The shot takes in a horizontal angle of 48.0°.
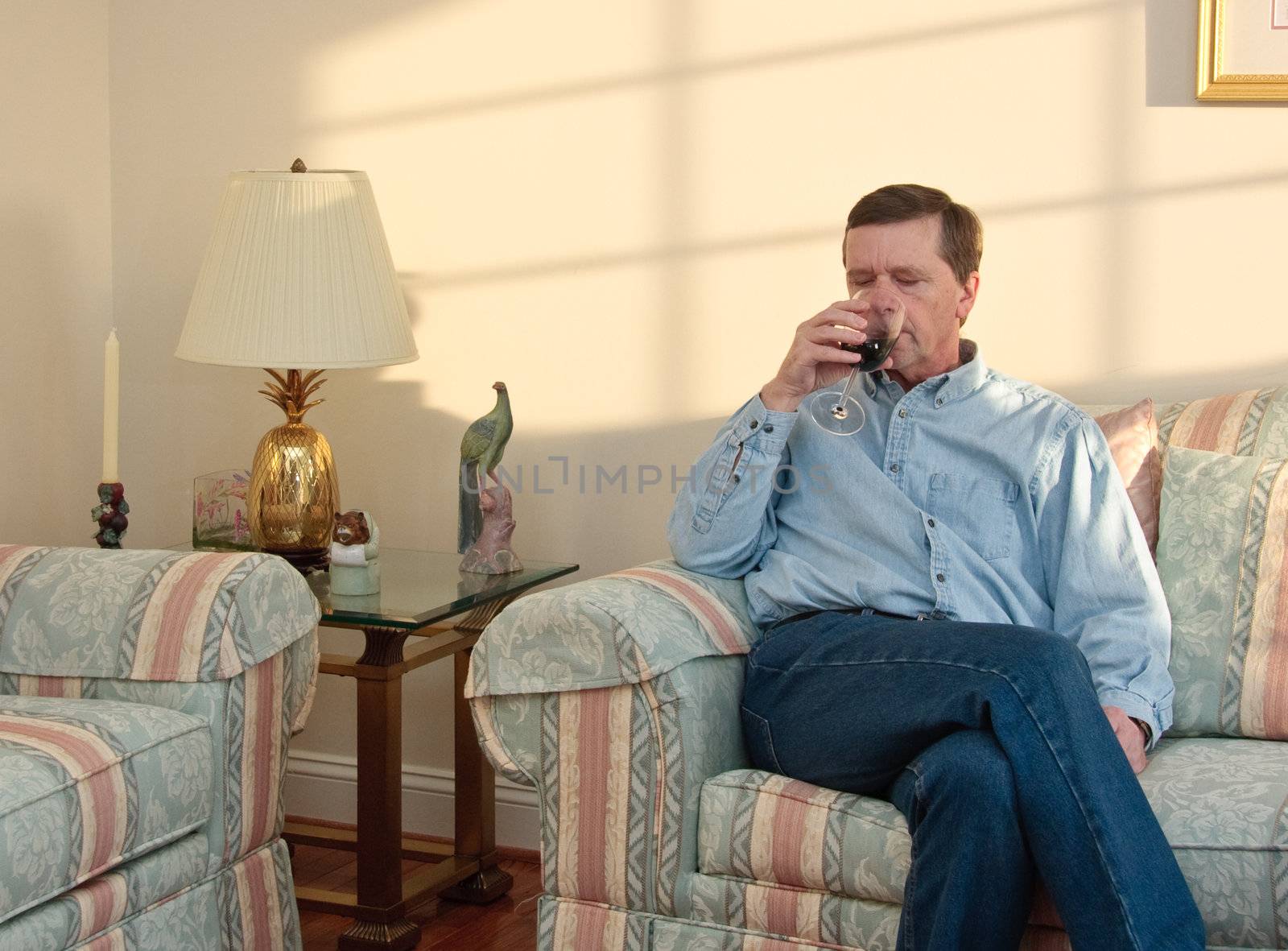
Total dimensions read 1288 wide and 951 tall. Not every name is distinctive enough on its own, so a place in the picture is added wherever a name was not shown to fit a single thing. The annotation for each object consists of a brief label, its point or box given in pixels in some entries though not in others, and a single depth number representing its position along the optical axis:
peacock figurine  2.41
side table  2.20
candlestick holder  2.30
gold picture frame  2.22
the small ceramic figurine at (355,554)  2.22
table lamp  2.36
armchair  1.65
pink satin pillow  1.99
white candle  2.27
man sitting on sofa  1.43
